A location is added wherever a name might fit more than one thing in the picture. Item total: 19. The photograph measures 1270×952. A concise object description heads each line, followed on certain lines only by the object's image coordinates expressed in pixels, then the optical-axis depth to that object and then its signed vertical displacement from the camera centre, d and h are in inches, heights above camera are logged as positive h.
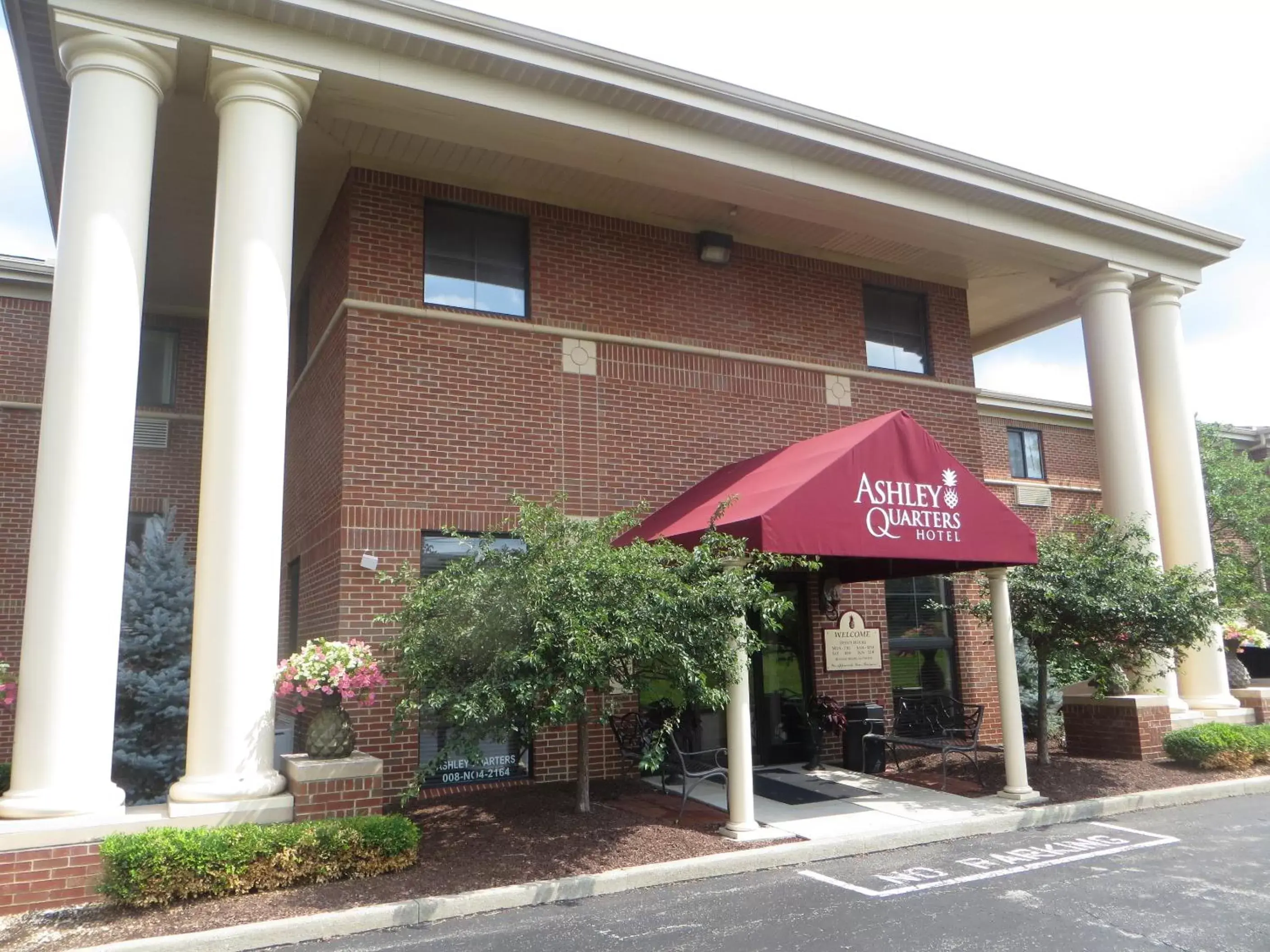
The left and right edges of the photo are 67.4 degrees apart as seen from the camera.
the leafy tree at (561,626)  289.1 +7.9
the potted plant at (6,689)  329.7 -8.0
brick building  308.5 +162.7
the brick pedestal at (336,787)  296.7 -40.1
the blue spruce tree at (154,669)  399.2 -2.4
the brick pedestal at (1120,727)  481.7 -46.6
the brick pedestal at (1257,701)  541.6 -38.9
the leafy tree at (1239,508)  890.7 +116.0
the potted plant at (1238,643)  583.2 -6.7
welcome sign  496.7 -1.6
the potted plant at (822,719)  469.4 -36.4
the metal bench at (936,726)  430.6 -43.2
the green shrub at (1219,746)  453.7 -53.9
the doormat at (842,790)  408.5 -63.5
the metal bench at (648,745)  376.2 -40.7
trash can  465.4 -48.5
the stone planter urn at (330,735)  311.7 -24.7
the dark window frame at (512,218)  453.1 +204.7
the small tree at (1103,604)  418.0 +13.9
